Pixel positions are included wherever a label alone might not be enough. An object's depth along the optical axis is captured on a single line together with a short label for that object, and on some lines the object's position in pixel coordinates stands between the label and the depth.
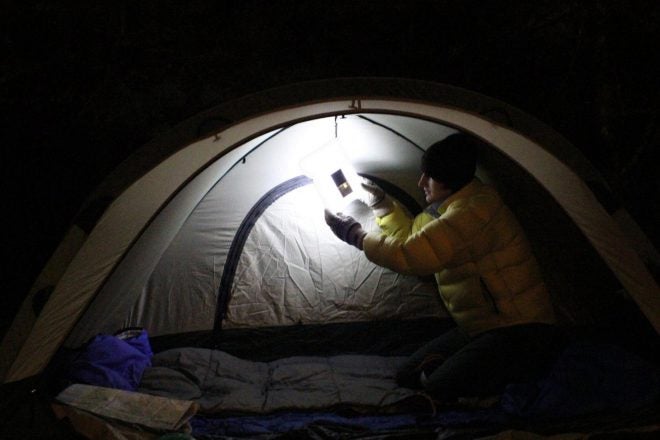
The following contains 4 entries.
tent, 1.82
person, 2.05
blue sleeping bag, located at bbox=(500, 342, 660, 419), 1.70
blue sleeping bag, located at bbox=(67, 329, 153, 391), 2.01
